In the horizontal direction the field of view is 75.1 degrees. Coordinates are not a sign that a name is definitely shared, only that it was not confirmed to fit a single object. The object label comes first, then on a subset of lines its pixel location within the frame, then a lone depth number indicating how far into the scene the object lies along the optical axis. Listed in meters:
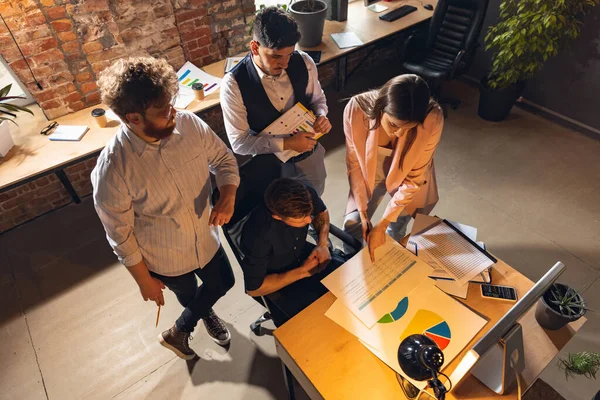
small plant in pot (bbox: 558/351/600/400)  2.04
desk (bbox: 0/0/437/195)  2.40
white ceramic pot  2.45
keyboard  3.69
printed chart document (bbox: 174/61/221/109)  2.87
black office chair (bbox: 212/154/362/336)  1.77
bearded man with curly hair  1.29
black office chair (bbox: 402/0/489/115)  3.48
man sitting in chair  1.58
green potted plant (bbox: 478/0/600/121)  2.93
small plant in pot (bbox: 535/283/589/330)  1.47
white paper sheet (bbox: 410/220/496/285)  1.66
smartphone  1.58
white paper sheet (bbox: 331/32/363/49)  3.32
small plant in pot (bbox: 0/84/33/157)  2.41
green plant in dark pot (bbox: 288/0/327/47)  3.10
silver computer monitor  1.08
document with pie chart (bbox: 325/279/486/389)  1.45
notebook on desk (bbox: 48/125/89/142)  2.58
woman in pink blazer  1.59
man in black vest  1.77
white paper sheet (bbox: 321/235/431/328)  1.57
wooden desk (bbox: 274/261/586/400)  1.38
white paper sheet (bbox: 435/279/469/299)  1.59
